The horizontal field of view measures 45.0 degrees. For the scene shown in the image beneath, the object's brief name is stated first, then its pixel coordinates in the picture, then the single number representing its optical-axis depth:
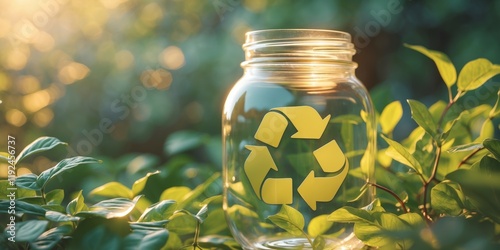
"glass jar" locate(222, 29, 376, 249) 0.77
